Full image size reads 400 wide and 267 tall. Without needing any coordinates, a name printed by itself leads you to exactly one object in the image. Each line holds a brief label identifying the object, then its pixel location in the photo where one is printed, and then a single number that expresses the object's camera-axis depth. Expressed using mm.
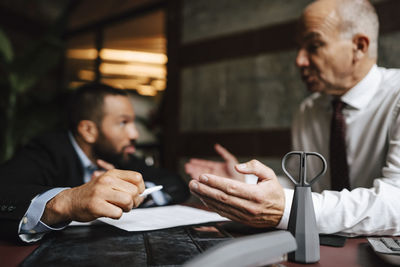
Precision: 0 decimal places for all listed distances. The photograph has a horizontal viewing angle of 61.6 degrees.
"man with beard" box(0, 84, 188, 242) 855
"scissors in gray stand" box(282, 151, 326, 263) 704
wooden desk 717
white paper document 988
